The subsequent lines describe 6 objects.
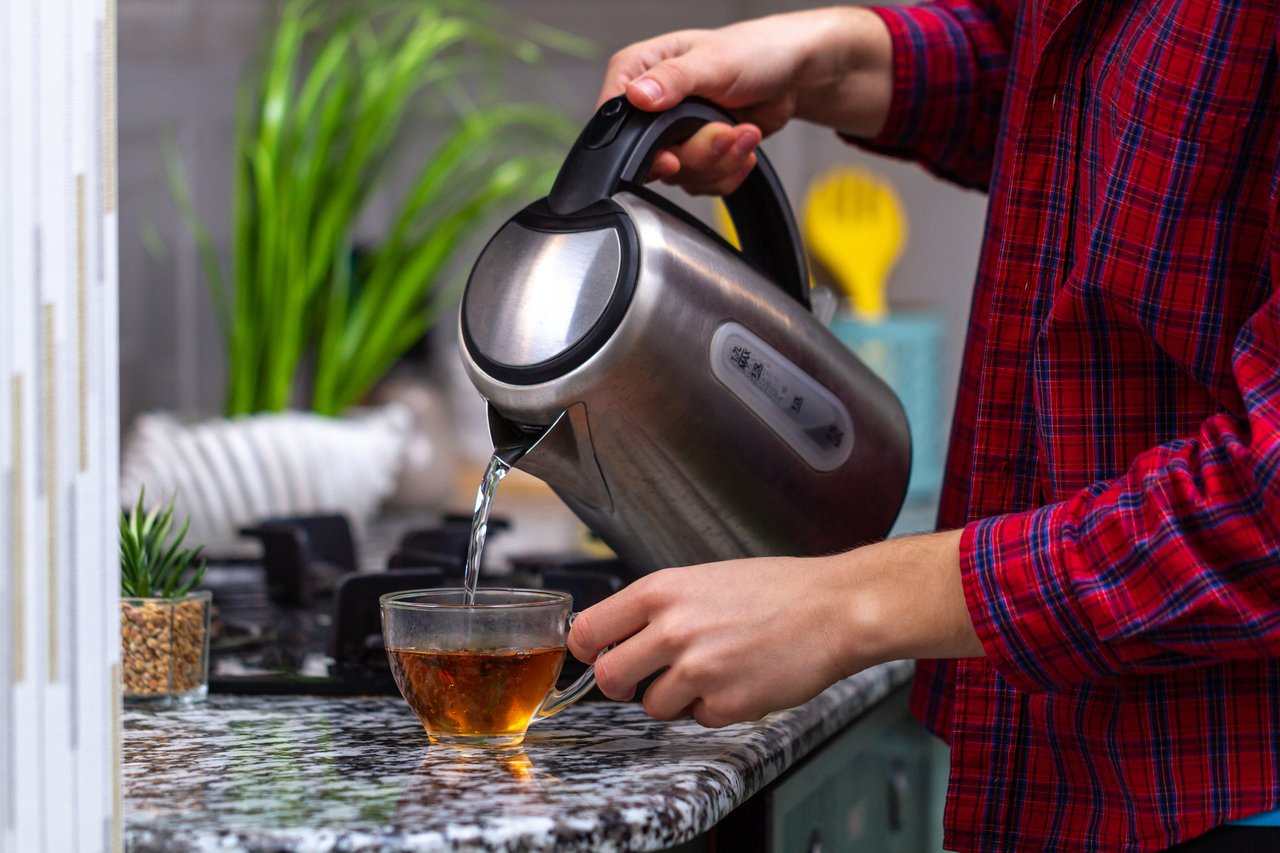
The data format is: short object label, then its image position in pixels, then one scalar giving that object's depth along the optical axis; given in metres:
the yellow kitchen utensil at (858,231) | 3.58
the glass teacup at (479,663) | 1.41
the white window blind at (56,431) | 1.24
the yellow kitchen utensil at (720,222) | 3.18
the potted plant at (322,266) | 2.17
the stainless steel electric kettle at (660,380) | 1.41
